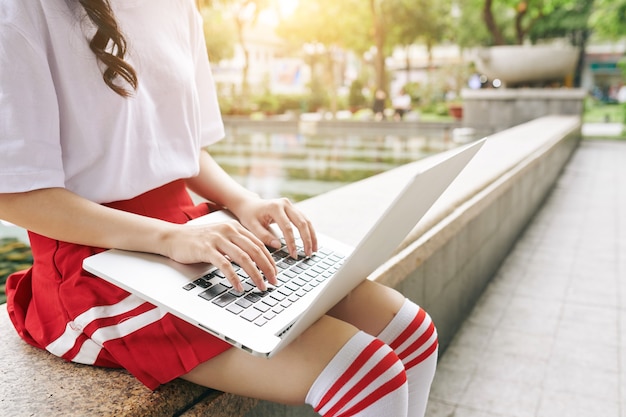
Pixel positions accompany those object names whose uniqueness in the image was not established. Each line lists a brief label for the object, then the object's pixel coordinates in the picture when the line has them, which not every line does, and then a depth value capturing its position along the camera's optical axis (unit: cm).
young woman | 98
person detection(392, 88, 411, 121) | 1990
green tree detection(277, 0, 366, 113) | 2489
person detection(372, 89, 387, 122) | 1898
